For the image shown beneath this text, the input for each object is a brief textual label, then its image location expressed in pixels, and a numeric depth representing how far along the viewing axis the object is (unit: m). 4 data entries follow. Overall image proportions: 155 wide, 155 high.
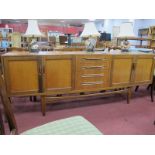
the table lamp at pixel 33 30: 2.45
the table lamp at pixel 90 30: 3.32
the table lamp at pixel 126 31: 2.64
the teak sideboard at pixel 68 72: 1.93
